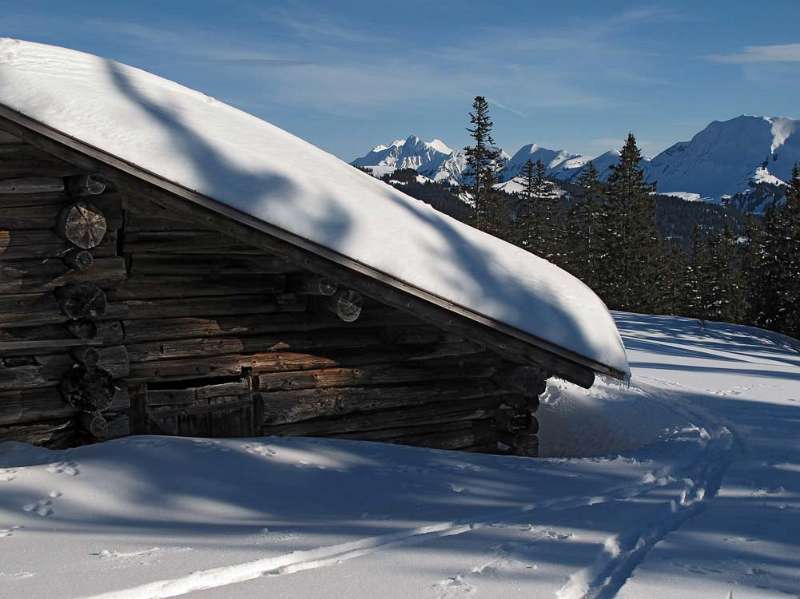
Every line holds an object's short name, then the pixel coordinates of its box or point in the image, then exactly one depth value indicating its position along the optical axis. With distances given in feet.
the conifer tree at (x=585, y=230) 149.38
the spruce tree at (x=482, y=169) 134.62
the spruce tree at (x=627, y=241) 134.00
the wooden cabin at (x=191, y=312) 18.80
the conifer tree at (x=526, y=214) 159.37
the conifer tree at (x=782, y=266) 120.88
